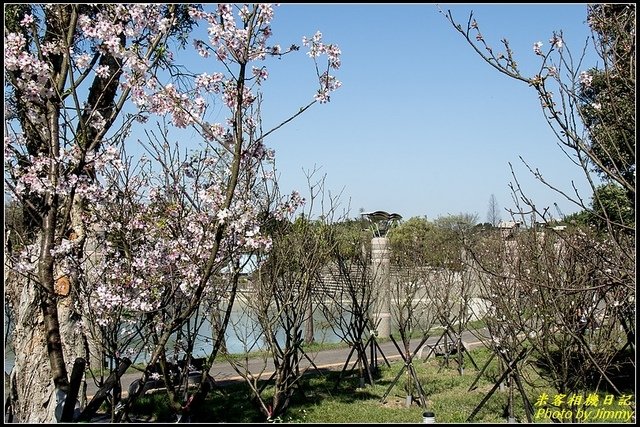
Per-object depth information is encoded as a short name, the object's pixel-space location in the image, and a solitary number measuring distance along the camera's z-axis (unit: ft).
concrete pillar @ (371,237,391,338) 38.19
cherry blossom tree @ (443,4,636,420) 10.03
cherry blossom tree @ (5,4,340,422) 11.24
